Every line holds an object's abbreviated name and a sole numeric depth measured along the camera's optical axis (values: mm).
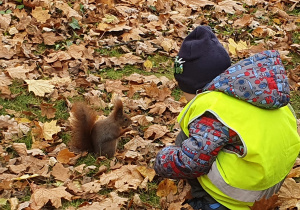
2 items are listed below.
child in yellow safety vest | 2455
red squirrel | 3516
